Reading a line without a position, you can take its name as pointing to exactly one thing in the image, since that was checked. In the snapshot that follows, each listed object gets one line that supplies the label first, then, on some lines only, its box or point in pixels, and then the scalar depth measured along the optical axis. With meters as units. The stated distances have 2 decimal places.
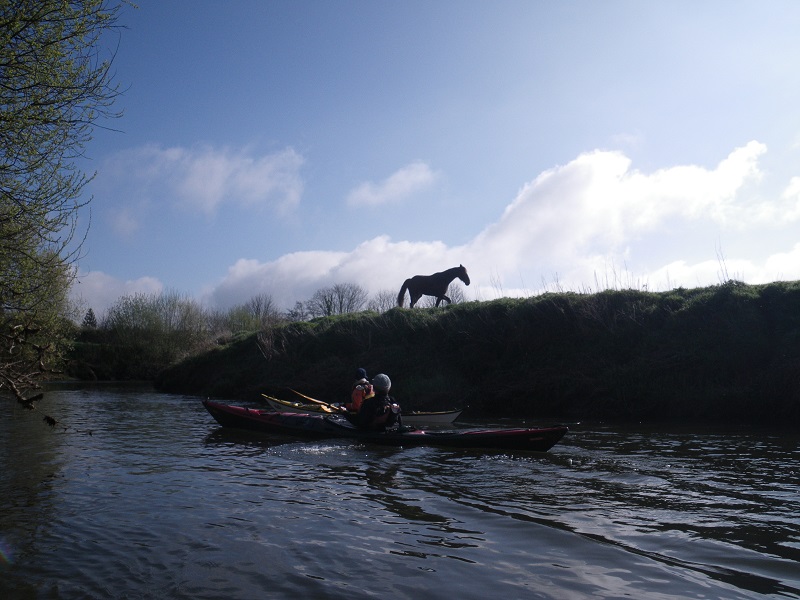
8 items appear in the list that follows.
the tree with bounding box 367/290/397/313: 42.19
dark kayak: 9.69
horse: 23.19
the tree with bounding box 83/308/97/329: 46.66
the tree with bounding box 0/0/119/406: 6.30
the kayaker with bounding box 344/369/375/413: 11.83
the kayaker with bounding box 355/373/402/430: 11.09
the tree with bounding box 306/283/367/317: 50.44
